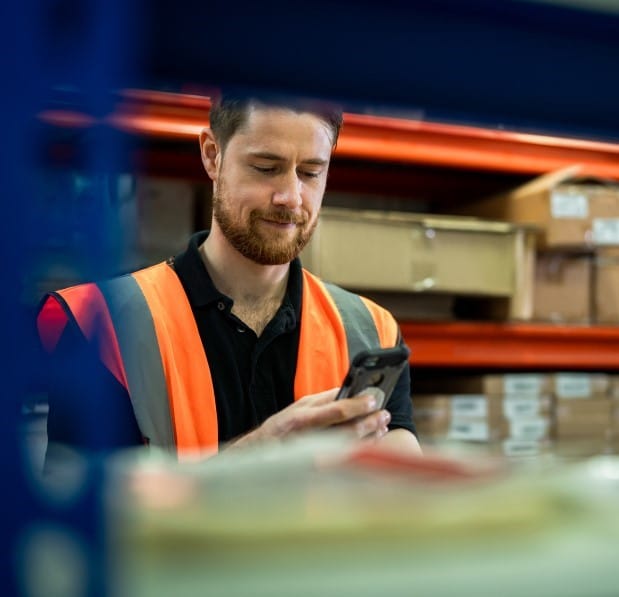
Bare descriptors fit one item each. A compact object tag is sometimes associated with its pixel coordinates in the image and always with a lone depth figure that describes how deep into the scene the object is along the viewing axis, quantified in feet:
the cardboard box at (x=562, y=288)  9.00
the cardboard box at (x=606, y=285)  9.07
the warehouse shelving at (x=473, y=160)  7.41
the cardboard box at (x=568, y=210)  8.64
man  3.72
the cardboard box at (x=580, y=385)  8.99
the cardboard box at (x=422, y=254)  7.62
